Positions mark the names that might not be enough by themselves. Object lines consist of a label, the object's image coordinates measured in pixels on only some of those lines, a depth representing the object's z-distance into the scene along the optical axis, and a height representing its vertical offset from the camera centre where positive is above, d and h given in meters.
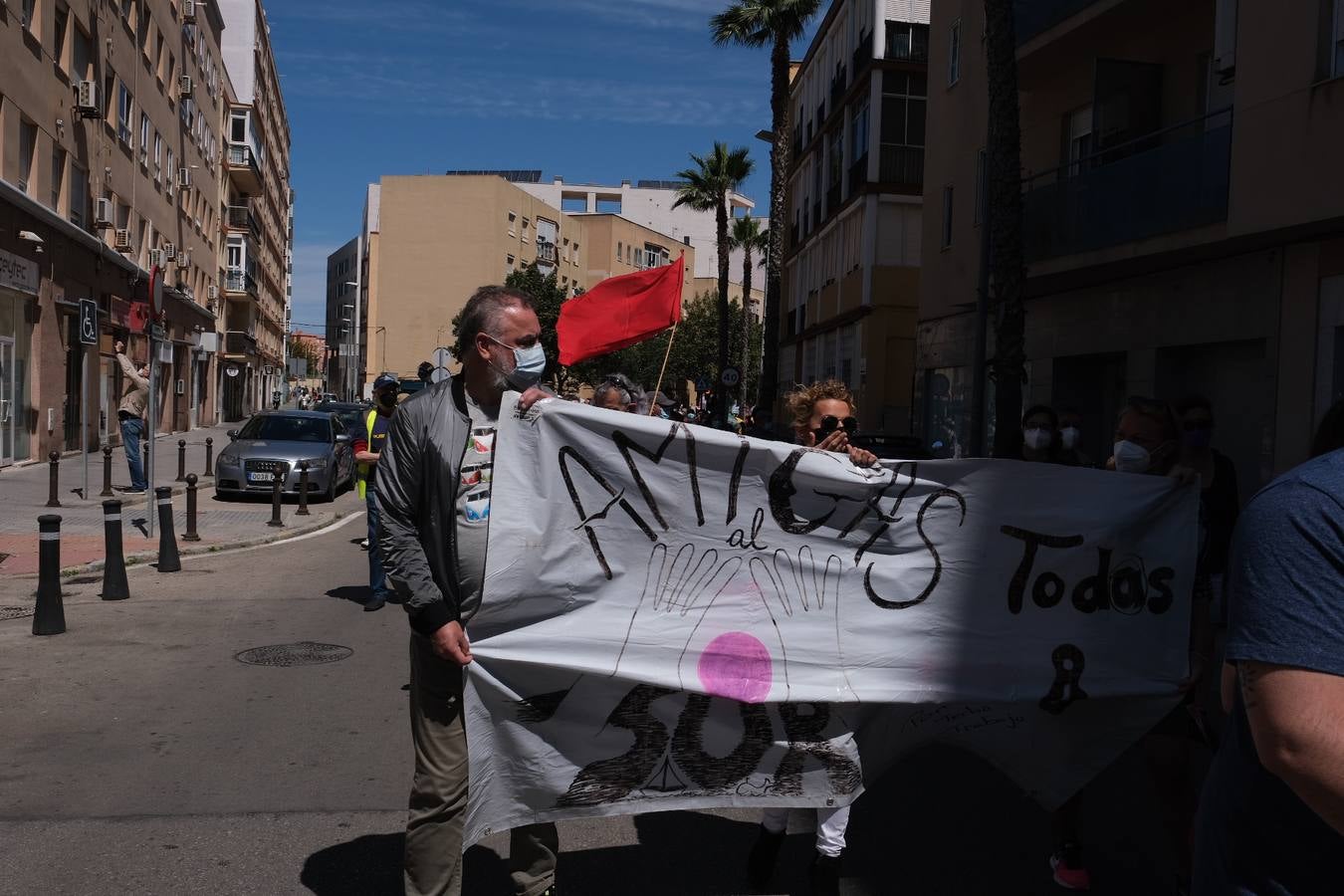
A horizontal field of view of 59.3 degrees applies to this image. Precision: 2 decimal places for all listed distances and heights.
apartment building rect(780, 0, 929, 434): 32.66 +6.15
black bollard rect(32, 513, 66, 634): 8.47 -1.38
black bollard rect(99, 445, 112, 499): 18.34 -1.21
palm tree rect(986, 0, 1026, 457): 14.95 +2.79
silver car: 19.33 -0.88
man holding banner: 3.57 -0.39
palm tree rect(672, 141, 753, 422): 48.47 +9.85
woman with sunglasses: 3.99 -0.14
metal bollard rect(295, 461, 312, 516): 17.55 -1.37
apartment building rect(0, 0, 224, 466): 22.30 +4.78
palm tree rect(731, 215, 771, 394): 62.09 +9.55
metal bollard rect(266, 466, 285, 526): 15.10 -1.27
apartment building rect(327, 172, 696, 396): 74.56 +9.98
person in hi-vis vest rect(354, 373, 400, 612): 10.05 -0.43
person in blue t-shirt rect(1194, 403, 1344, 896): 1.74 -0.37
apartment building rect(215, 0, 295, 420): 57.34 +10.76
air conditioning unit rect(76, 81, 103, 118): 26.12 +6.57
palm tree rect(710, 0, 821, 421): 31.14 +9.62
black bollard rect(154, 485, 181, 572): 11.94 -1.49
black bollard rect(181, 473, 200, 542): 13.98 -1.37
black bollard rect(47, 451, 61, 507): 16.77 -1.36
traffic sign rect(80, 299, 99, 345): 15.85 +0.99
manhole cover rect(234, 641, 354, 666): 7.93 -1.75
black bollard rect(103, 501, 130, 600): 10.09 -1.48
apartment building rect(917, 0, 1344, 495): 12.90 +2.82
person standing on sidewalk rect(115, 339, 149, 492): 18.94 -0.31
